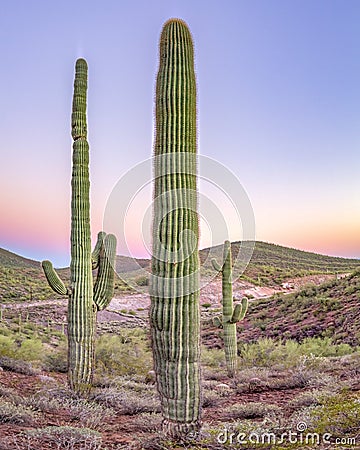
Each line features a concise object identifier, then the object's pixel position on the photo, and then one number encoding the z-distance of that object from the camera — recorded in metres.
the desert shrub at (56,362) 12.19
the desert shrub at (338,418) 4.91
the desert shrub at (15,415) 6.20
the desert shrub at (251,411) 6.91
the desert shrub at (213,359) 14.33
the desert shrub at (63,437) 5.14
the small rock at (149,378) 10.91
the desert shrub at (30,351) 12.74
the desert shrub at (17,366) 10.79
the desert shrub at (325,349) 14.31
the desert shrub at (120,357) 11.87
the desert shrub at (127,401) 7.71
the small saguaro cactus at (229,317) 11.22
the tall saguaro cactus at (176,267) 5.36
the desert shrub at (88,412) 6.60
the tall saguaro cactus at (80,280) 8.41
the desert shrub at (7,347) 12.25
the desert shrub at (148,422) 6.16
